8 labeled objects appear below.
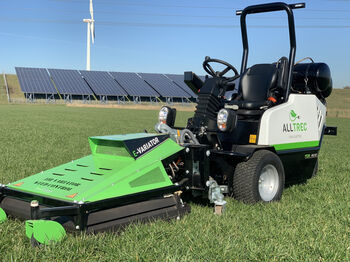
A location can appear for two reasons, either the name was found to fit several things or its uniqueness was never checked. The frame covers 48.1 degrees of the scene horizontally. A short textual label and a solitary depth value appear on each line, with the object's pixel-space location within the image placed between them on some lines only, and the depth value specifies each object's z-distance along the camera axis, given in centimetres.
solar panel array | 5512
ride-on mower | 360
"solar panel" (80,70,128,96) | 5684
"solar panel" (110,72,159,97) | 5884
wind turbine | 5500
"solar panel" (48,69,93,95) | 5503
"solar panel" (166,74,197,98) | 6234
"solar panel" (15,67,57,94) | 5344
